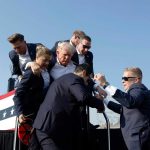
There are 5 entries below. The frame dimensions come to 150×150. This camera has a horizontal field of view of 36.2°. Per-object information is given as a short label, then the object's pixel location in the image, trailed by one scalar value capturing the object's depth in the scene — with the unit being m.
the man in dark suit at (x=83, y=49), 3.52
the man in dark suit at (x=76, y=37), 3.55
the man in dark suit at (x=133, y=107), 2.94
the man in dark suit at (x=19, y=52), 3.01
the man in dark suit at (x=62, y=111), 2.43
